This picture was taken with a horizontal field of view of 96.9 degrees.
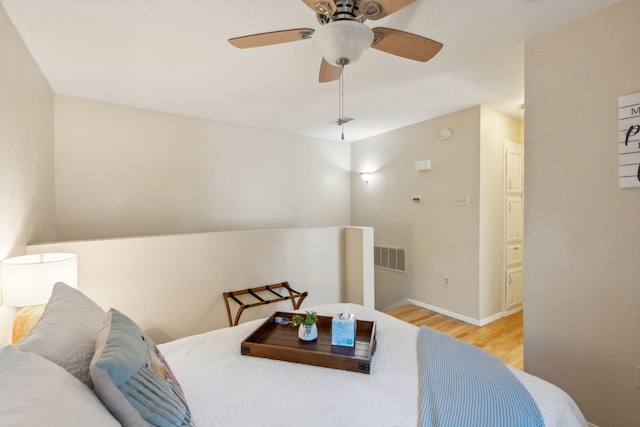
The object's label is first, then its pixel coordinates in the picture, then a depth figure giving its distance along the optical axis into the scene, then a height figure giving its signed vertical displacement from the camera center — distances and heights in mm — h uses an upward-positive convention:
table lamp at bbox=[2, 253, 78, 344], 1483 -370
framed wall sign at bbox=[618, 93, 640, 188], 1513 +360
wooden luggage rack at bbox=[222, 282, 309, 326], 2809 -908
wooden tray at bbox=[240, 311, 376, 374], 1307 -698
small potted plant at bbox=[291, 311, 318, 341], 1527 -644
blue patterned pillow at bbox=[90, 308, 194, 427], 723 -467
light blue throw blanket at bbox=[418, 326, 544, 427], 955 -702
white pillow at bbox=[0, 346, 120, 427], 528 -374
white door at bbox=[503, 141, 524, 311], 3414 -200
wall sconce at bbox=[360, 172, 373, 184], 4527 +544
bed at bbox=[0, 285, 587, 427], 613 -722
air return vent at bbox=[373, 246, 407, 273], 4070 -730
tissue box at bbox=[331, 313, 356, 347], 1453 -629
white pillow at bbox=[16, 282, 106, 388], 799 -371
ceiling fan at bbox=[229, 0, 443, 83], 1200 +842
